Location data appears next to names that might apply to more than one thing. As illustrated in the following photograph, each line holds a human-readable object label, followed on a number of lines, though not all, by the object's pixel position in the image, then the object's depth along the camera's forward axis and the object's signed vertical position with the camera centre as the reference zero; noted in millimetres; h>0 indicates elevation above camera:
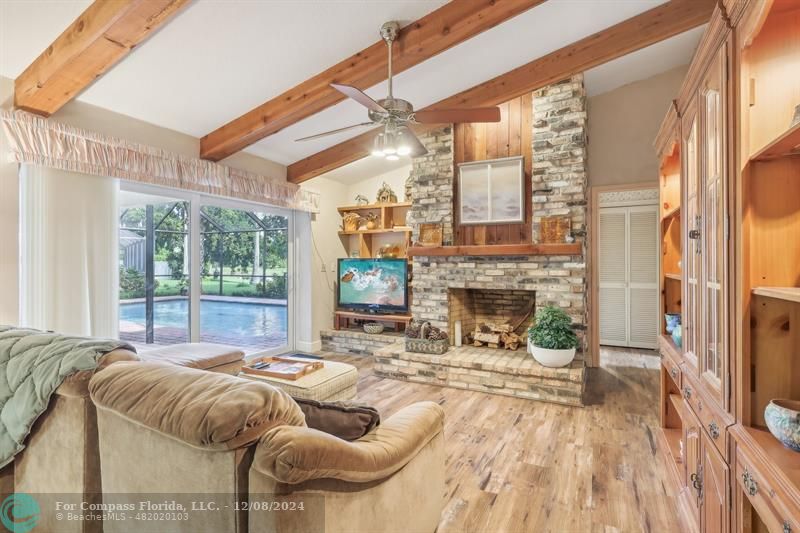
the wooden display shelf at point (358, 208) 5554 +859
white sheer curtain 2678 +116
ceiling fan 2547 +1026
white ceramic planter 3490 -859
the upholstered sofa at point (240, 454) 924 -504
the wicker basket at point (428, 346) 4141 -892
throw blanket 1307 -370
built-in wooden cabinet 1073 +37
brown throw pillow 1228 -500
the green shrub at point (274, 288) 5176 -311
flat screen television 5207 -276
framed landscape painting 4180 +816
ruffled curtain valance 2625 +901
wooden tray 2566 -724
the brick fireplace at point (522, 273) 3692 -97
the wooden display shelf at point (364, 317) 5213 -751
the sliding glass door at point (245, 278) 4383 -151
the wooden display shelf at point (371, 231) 5318 +488
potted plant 3504 -702
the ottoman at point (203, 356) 2639 -647
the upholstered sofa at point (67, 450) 1293 -648
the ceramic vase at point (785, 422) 965 -415
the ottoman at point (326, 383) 2410 -777
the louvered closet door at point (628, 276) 5297 -180
